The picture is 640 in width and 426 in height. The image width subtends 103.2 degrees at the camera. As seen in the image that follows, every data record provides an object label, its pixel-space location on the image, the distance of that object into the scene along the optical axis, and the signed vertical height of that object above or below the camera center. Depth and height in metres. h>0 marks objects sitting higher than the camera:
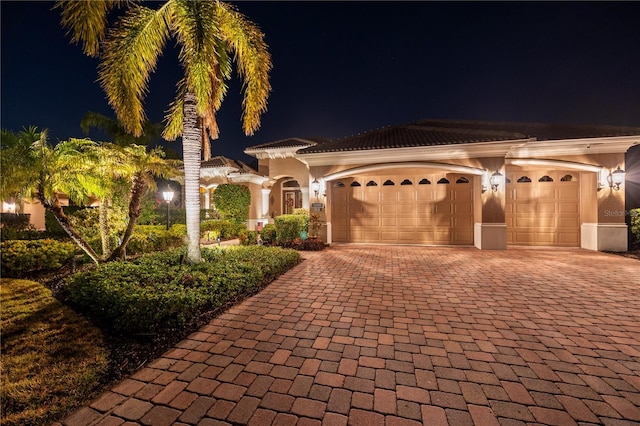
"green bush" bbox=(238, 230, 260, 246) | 11.52 -1.07
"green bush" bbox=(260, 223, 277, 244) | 11.52 -0.94
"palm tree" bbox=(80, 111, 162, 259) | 6.13 +1.08
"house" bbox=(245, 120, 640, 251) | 9.98 +1.18
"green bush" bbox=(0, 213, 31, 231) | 13.93 -0.19
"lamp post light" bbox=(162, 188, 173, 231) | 11.75 +0.95
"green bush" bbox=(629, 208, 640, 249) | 9.42 -0.45
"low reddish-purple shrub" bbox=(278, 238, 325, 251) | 10.80 -1.31
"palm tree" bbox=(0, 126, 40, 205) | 4.94 +0.93
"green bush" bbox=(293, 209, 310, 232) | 11.80 -0.25
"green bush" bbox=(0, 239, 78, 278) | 6.50 -1.06
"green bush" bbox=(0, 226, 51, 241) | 8.88 -0.66
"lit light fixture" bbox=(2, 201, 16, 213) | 18.91 +0.65
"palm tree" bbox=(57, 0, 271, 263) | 5.63 +3.90
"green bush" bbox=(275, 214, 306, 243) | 11.40 -0.63
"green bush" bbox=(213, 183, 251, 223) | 15.75 +0.85
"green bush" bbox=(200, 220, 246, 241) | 13.73 -0.82
